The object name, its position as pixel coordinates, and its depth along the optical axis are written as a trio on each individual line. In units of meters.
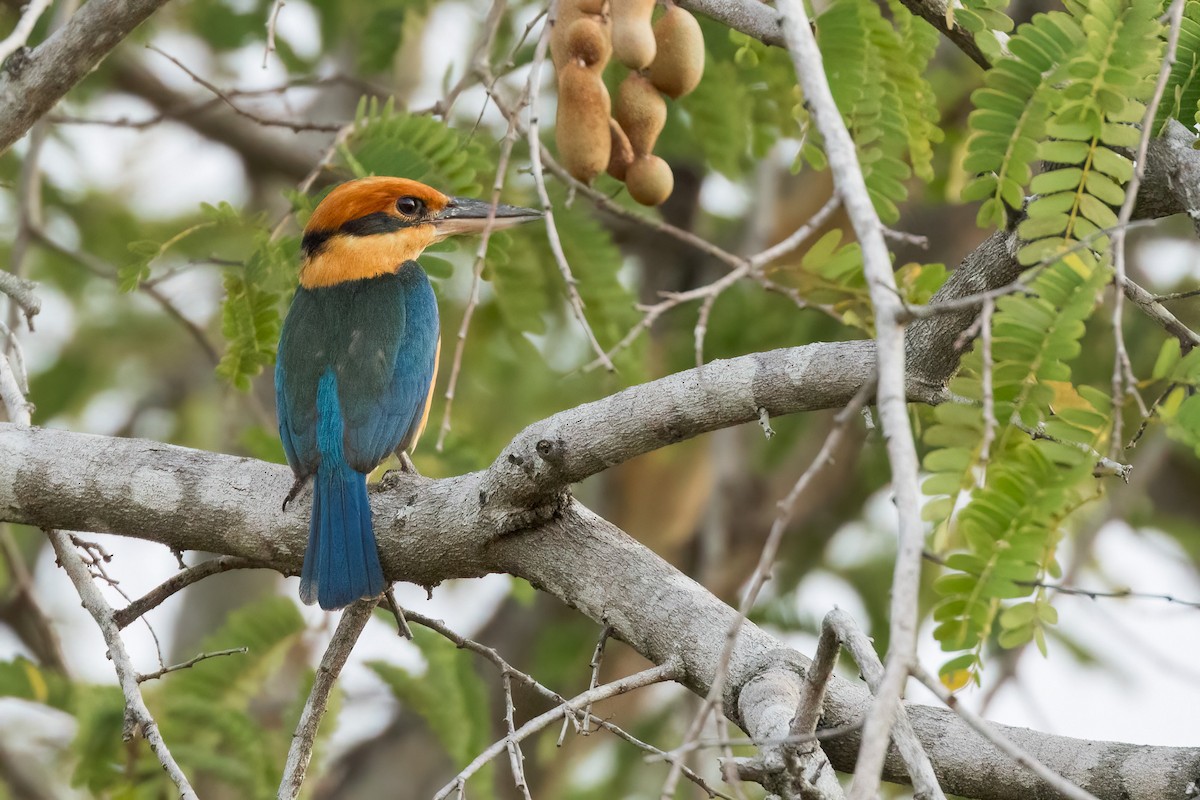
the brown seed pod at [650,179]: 5.53
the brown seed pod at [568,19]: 5.45
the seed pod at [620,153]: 5.53
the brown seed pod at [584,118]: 5.31
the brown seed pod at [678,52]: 5.36
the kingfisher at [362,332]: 7.27
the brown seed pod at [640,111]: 5.48
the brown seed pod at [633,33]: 5.07
